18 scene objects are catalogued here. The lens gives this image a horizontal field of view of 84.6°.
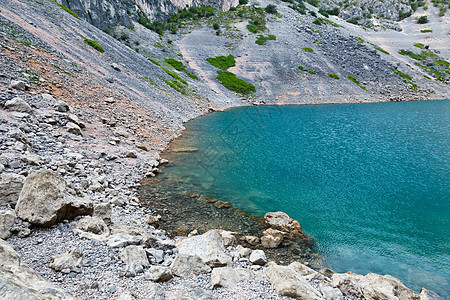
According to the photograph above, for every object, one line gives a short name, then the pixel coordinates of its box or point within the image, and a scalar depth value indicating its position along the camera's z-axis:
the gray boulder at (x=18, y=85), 20.60
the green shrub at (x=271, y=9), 123.48
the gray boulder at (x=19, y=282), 4.60
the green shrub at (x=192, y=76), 69.18
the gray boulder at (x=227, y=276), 8.13
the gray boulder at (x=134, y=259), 7.78
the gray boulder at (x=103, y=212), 11.38
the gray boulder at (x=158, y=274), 7.73
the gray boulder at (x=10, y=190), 9.16
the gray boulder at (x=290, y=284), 7.91
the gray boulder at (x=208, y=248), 9.24
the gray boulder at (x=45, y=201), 8.65
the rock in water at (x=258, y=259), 10.61
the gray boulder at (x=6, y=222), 7.79
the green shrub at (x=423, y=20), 139.88
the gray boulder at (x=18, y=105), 17.95
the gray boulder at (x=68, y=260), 7.19
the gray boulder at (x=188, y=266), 8.39
